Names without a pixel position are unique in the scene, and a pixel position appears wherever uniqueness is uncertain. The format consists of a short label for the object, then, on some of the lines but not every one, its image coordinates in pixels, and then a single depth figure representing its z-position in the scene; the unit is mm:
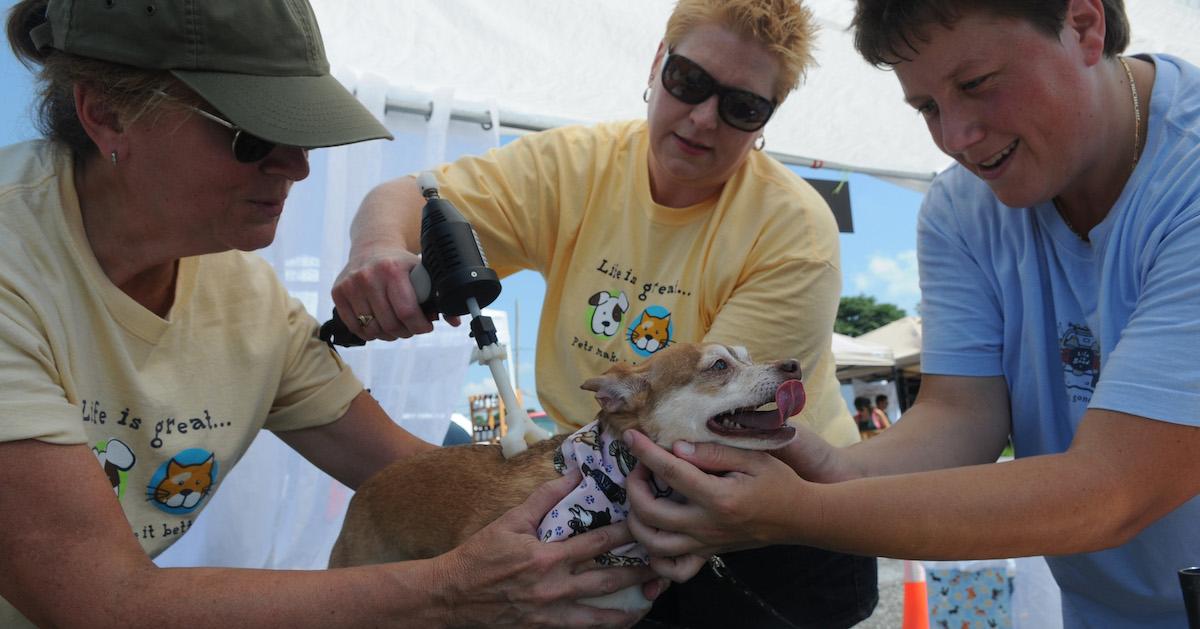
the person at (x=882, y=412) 11305
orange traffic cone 4398
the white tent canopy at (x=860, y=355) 11281
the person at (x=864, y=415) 11753
